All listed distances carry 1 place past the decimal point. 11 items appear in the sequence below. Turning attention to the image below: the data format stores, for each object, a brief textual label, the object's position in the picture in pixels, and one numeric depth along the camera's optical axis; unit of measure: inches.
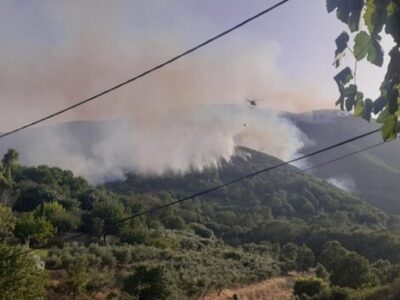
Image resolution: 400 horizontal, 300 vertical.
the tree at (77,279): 1076.5
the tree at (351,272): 1179.9
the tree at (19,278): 829.2
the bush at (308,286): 1189.7
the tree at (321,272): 1449.6
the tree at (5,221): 1395.5
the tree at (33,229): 1565.0
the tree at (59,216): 1879.9
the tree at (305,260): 1892.2
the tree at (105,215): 1948.8
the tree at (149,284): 1037.2
